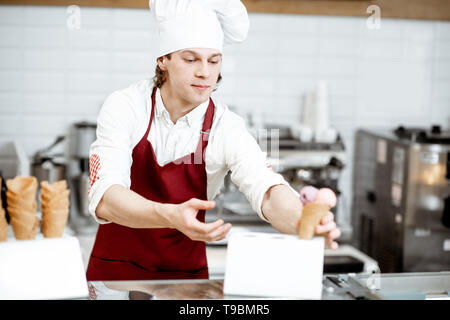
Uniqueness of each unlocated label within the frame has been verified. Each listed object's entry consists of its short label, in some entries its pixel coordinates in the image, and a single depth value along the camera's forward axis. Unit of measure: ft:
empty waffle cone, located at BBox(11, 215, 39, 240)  9.53
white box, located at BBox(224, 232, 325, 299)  8.98
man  9.75
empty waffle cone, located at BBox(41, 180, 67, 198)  10.04
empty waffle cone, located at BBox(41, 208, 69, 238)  10.02
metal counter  9.53
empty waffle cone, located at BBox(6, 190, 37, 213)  9.55
